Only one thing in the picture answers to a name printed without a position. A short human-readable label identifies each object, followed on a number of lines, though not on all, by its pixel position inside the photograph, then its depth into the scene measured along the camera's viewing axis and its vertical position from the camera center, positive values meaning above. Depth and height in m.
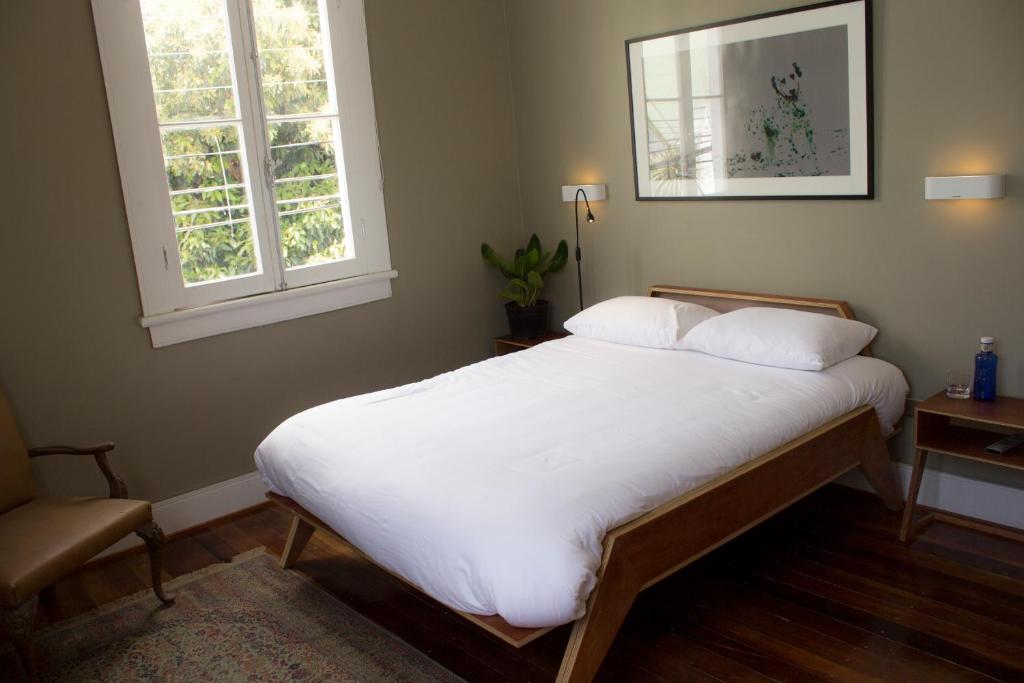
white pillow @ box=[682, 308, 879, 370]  3.18 -0.64
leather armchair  2.49 -0.95
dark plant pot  4.45 -0.67
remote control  2.89 -0.97
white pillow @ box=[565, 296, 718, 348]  3.67 -0.62
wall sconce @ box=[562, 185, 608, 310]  4.21 -0.08
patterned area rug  2.66 -1.36
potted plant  4.45 -0.48
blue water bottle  2.98 -0.75
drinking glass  3.08 -0.80
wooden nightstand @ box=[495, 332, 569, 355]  4.40 -0.78
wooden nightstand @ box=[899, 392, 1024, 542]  2.87 -0.98
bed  2.22 -0.83
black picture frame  3.18 +0.11
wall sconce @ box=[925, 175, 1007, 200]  2.90 -0.13
